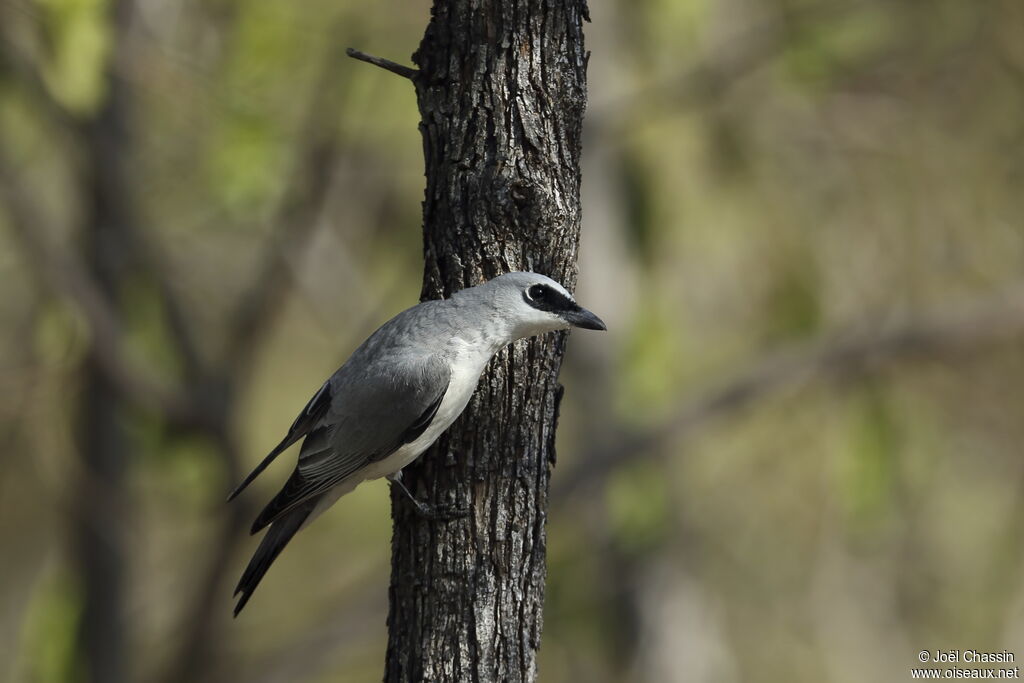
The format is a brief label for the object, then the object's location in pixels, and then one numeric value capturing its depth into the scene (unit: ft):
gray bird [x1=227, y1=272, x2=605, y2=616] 19.58
